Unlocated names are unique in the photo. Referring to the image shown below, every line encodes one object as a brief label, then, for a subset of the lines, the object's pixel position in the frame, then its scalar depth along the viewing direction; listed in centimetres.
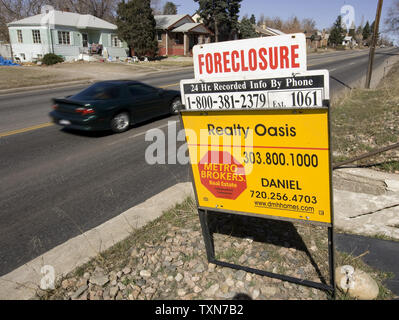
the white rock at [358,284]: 280
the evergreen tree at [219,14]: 5028
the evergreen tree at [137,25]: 3644
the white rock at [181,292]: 297
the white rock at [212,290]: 295
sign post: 254
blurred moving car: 881
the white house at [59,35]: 3453
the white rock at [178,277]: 313
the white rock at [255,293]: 289
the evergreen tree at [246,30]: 5707
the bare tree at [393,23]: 6948
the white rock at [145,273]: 321
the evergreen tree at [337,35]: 9586
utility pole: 1520
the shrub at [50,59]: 3197
